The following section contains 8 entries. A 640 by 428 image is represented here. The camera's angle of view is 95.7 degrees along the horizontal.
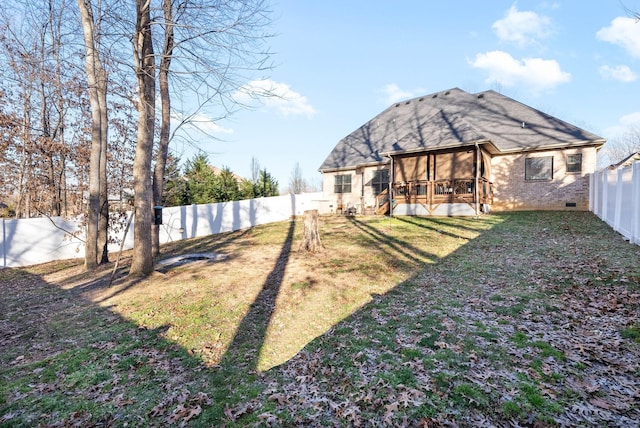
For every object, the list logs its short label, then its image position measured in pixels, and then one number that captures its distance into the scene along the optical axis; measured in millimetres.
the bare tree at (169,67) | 6448
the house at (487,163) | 13789
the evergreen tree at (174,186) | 17719
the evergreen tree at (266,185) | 23225
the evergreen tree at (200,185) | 19062
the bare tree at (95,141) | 8594
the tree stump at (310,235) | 8805
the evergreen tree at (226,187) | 19766
